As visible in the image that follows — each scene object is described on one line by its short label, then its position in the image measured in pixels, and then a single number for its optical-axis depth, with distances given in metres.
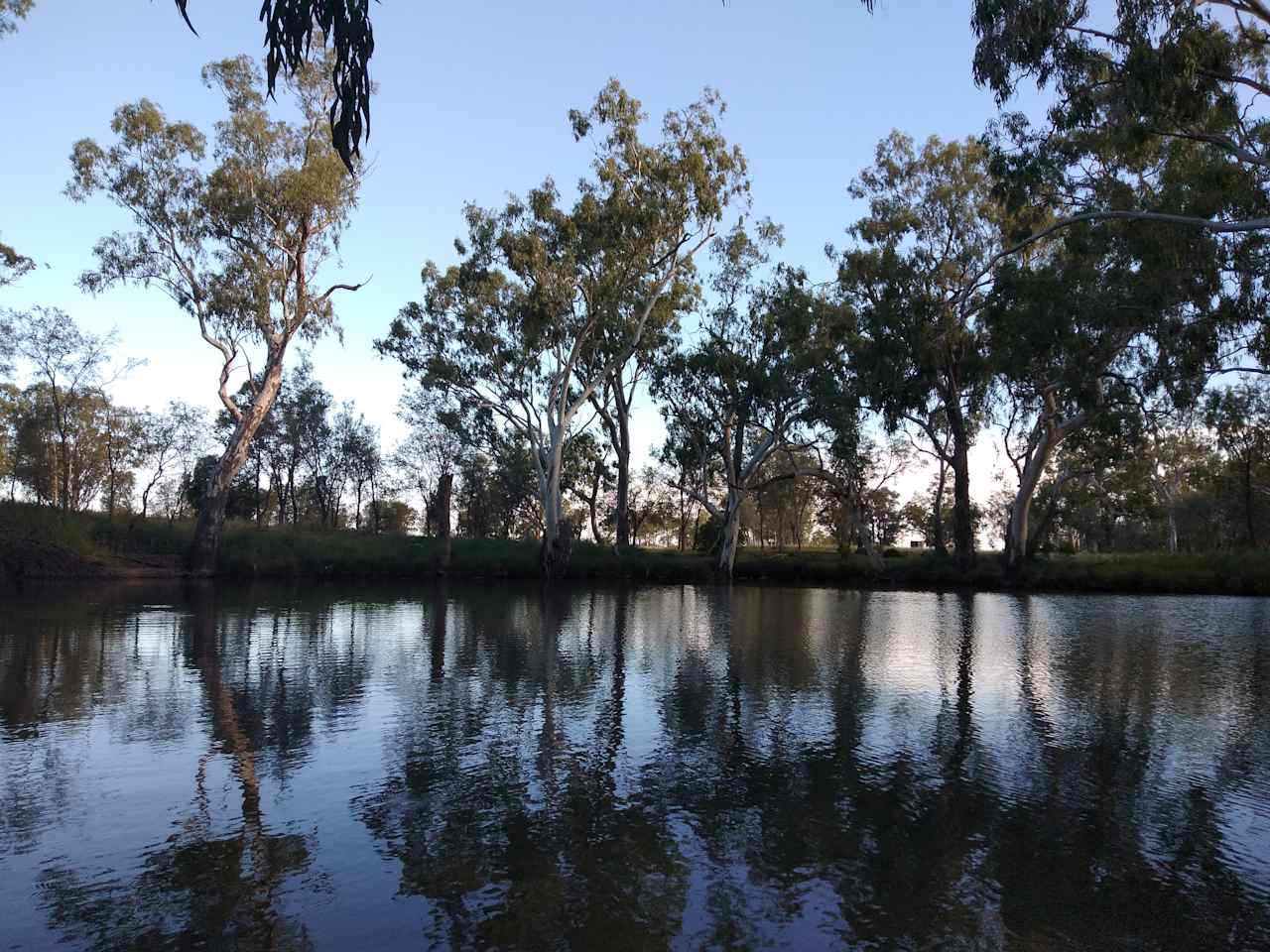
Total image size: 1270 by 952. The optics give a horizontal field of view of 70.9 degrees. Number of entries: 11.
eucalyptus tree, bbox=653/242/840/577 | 39.25
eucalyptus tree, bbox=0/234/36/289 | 23.12
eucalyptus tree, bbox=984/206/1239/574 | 21.72
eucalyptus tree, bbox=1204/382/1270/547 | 31.81
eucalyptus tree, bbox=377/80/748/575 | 34.34
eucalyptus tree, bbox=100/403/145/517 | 57.22
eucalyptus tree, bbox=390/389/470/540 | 51.38
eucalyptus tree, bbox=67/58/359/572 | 32.44
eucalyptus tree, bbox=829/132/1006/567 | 31.99
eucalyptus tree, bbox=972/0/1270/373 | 15.16
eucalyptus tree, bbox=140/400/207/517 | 57.97
